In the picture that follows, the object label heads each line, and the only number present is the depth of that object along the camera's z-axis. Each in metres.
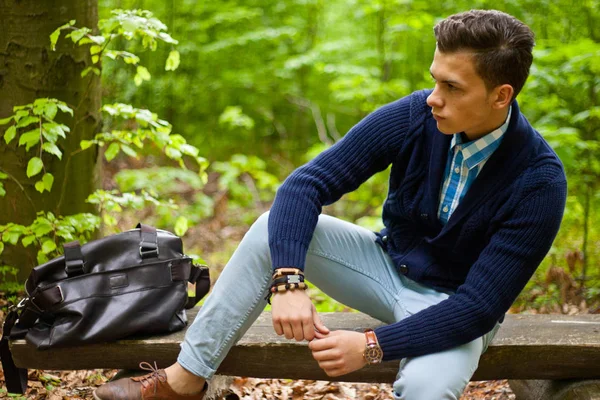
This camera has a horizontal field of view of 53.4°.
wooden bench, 2.45
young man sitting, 2.04
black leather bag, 2.36
